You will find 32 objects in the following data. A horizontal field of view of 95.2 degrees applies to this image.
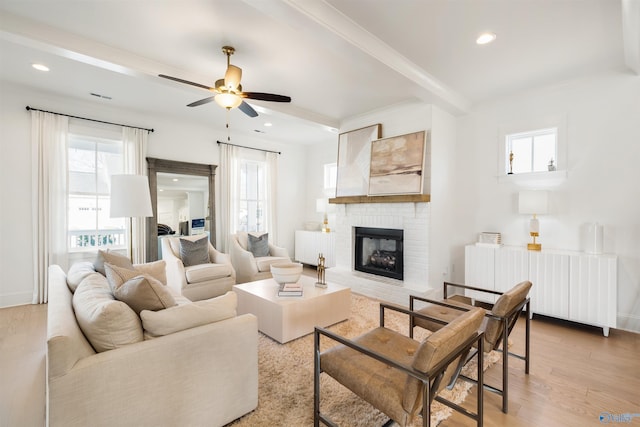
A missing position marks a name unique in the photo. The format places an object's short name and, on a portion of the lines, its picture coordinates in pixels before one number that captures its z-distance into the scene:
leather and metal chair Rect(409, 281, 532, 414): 1.82
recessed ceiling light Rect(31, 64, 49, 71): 3.15
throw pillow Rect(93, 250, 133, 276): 2.53
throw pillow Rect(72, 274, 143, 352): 1.37
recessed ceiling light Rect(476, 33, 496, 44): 2.54
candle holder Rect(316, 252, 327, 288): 3.31
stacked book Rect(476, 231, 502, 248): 3.78
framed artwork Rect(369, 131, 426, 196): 3.95
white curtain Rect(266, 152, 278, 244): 6.18
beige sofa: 1.21
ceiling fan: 2.68
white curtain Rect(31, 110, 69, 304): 3.79
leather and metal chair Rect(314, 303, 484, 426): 1.22
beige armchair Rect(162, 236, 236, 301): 3.80
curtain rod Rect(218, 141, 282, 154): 5.56
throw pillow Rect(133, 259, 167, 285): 3.05
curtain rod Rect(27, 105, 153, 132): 3.76
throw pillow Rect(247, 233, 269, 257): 4.84
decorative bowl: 3.08
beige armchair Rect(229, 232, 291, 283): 4.48
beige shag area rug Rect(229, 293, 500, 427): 1.73
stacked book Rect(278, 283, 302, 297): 2.91
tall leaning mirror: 4.71
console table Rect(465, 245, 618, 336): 2.92
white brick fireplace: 3.93
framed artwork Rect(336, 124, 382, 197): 4.57
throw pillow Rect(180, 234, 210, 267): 4.11
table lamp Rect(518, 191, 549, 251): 3.39
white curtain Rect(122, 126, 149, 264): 4.44
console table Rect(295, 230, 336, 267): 5.80
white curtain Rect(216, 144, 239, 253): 5.43
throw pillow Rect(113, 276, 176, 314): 1.61
